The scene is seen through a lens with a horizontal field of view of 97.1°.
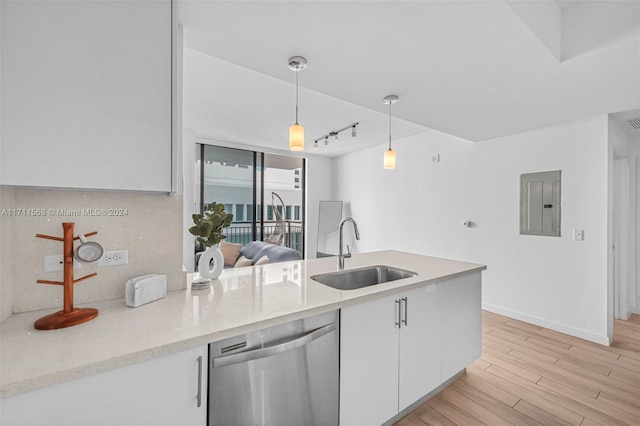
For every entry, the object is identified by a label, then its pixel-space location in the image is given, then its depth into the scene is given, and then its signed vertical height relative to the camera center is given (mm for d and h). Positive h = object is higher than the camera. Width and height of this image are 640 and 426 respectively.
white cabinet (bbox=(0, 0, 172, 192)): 921 +427
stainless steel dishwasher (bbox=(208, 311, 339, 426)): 1067 -681
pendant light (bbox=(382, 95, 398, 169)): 2779 +543
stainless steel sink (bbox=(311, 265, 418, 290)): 1950 -463
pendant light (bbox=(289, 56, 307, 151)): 1856 +606
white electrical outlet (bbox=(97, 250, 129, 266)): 1307 -212
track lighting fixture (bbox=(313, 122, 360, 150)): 4055 +1264
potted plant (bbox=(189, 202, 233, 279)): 1595 -118
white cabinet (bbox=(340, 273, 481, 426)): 1436 -788
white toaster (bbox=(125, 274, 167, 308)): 1231 -346
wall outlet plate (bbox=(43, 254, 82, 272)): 1190 -215
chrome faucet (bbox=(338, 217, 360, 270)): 2059 -340
